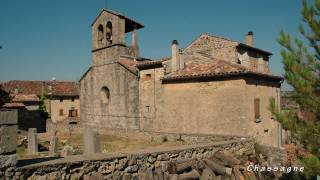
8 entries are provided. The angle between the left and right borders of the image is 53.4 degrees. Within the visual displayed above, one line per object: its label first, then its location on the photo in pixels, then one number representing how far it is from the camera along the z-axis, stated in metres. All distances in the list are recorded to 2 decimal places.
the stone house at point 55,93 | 40.06
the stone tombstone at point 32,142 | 16.03
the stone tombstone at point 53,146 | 14.12
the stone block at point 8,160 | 6.40
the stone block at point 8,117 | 6.39
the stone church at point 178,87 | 17.58
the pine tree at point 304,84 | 7.67
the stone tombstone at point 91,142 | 9.77
